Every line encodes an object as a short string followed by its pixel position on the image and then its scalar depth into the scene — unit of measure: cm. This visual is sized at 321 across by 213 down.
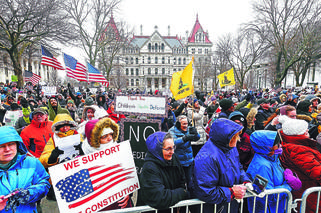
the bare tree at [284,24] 2002
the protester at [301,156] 238
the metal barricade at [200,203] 188
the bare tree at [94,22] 2028
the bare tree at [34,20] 1313
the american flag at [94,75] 817
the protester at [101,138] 249
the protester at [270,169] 234
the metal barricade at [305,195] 213
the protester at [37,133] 348
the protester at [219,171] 199
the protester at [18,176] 186
